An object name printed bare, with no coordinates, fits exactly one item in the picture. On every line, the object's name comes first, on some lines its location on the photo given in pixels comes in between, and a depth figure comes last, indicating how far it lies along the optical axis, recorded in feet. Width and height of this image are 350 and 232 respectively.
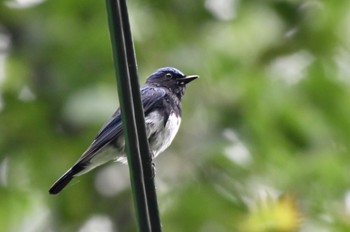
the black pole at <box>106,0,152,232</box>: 13.50
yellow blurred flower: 24.93
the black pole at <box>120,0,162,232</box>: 13.61
